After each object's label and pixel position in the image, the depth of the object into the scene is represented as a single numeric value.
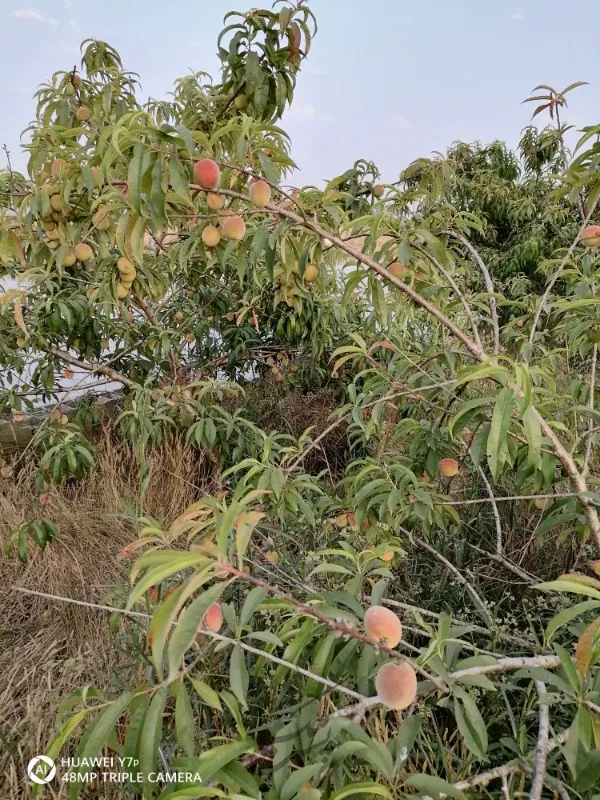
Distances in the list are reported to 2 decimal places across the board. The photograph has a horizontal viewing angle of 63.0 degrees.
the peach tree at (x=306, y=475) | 0.61
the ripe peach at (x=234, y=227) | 1.02
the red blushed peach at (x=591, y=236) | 1.10
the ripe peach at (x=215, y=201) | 1.01
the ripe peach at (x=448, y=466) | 1.30
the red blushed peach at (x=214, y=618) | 0.69
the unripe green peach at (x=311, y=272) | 1.34
